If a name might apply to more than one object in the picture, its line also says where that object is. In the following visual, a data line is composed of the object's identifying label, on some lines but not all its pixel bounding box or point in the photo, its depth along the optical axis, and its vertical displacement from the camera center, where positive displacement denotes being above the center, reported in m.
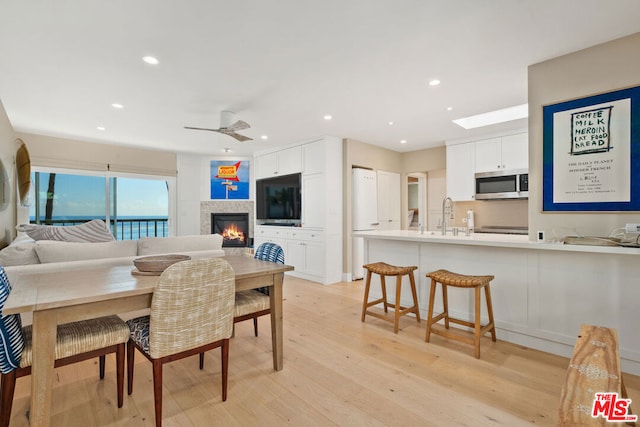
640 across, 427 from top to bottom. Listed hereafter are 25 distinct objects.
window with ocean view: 5.53 +0.26
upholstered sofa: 2.44 -0.32
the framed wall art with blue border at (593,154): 2.22 +0.47
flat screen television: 5.46 +0.29
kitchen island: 2.15 -0.56
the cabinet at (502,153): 4.56 +0.94
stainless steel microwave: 4.54 +0.45
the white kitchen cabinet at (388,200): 5.77 +0.26
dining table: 1.40 -0.42
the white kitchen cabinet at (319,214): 4.97 -0.01
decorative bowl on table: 1.98 -0.34
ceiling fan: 3.73 +1.10
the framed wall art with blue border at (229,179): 6.92 +0.77
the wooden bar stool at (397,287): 2.93 -0.75
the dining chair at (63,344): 1.42 -0.67
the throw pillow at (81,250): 2.53 -0.32
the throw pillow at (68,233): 3.04 -0.20
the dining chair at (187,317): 1.62 -0.58
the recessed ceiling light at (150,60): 2.50 +1.27
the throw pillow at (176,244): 2.96 -0.31
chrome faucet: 3.37 -0.14
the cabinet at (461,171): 5.11 +0.72
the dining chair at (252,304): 2.22 -0.67
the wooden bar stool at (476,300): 2.41 -0.74
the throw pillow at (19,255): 2.40 -0.34
